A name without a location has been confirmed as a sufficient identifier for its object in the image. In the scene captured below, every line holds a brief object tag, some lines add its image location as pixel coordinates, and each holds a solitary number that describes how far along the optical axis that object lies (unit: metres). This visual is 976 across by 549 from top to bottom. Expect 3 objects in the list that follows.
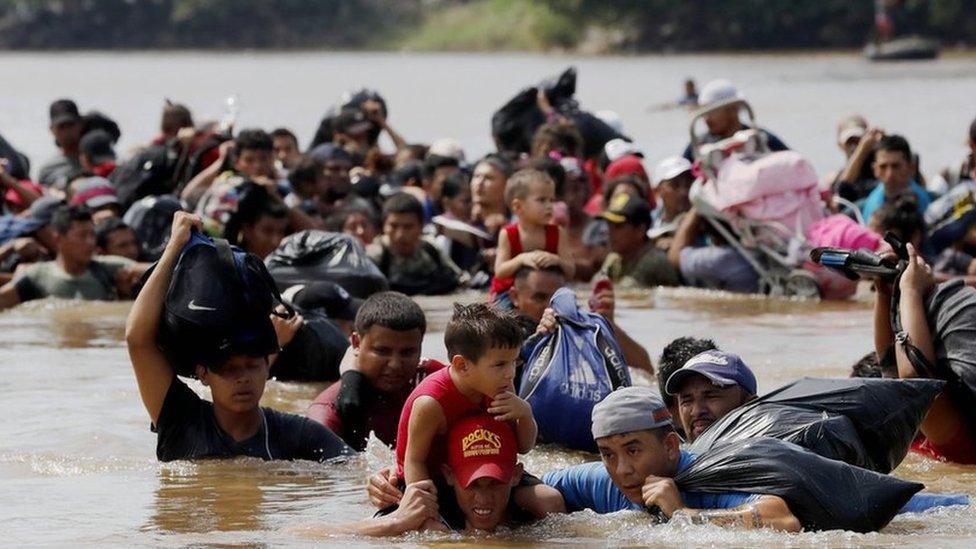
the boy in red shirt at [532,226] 18.11
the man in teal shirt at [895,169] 24.55
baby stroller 24.36
